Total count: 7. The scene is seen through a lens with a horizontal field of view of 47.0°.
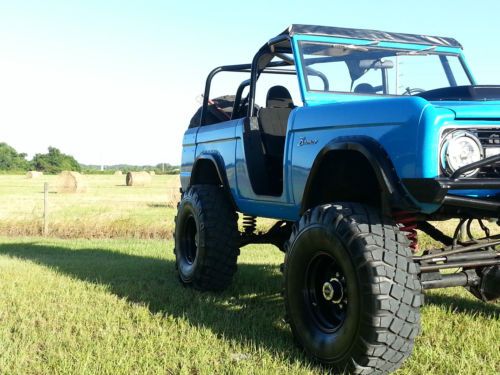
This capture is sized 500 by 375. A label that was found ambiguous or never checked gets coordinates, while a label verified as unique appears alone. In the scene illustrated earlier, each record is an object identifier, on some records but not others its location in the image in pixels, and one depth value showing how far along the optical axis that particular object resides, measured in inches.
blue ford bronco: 120.6
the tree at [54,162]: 2930.6
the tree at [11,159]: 3166.8
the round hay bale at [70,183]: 1082.1
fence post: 562.7
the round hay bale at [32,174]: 1782.7
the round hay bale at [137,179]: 1346.0
